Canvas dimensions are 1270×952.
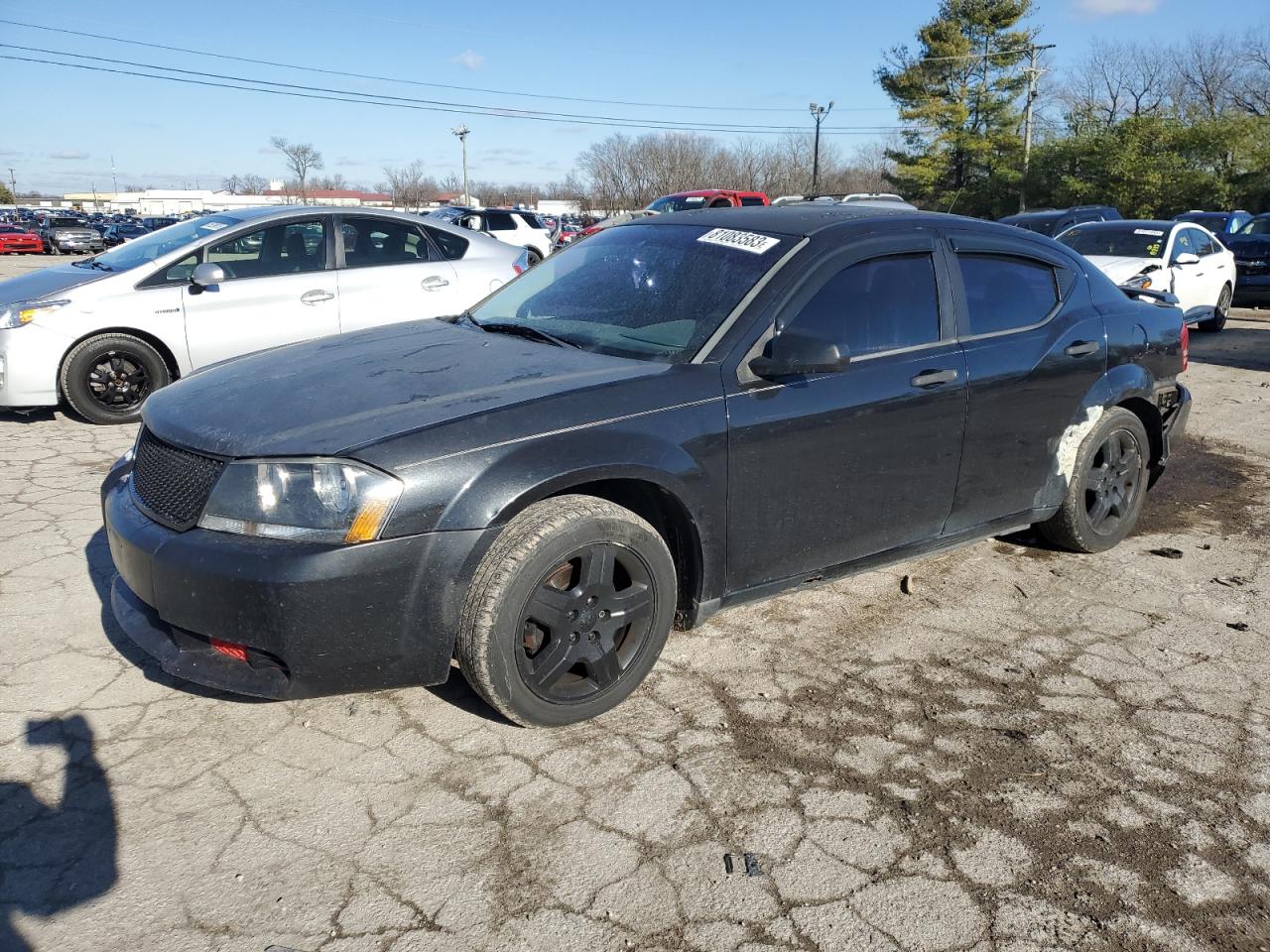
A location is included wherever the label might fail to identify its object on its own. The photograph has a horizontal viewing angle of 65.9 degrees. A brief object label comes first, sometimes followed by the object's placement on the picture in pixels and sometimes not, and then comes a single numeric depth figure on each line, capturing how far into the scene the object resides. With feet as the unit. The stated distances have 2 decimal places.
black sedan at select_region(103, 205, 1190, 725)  9.12
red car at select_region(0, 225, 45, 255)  127.75
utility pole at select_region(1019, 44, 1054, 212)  131.54
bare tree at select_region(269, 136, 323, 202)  305.53
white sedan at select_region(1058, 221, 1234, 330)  38.24
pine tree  145.38
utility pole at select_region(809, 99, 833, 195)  161.38
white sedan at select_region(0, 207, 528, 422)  22.47
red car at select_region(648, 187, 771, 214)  74.38
